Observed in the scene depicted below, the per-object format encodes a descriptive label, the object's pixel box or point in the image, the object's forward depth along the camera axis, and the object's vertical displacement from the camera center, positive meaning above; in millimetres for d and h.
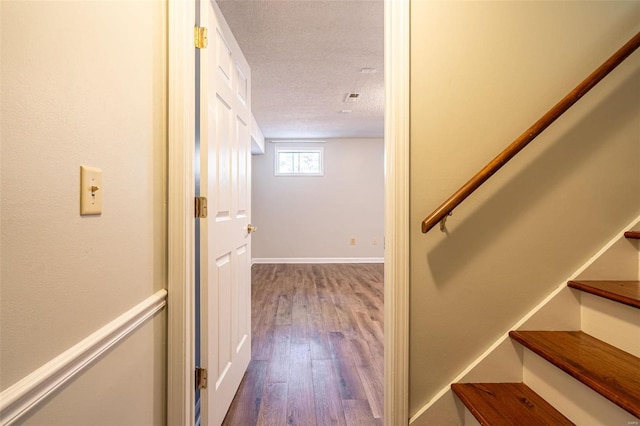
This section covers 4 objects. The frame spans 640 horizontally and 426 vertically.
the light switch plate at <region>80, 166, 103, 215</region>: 752 +46
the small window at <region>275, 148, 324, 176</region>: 6168 +951
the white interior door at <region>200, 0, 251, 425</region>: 1363 -18
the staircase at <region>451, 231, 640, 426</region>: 966 -515
